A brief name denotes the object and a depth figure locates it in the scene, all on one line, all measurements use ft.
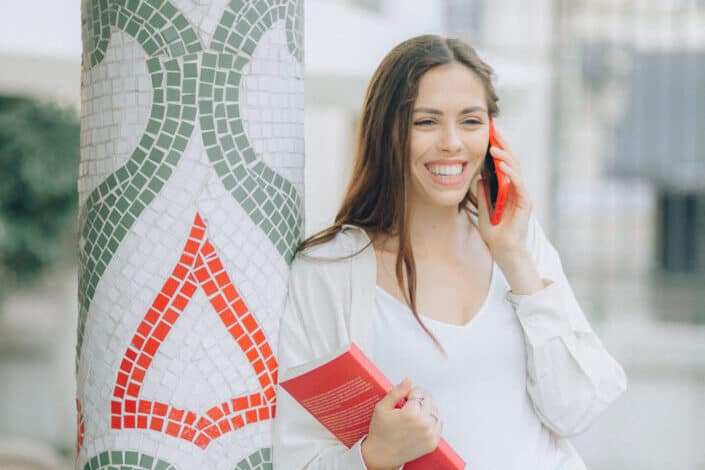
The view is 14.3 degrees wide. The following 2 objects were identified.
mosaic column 11.62
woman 11.78
